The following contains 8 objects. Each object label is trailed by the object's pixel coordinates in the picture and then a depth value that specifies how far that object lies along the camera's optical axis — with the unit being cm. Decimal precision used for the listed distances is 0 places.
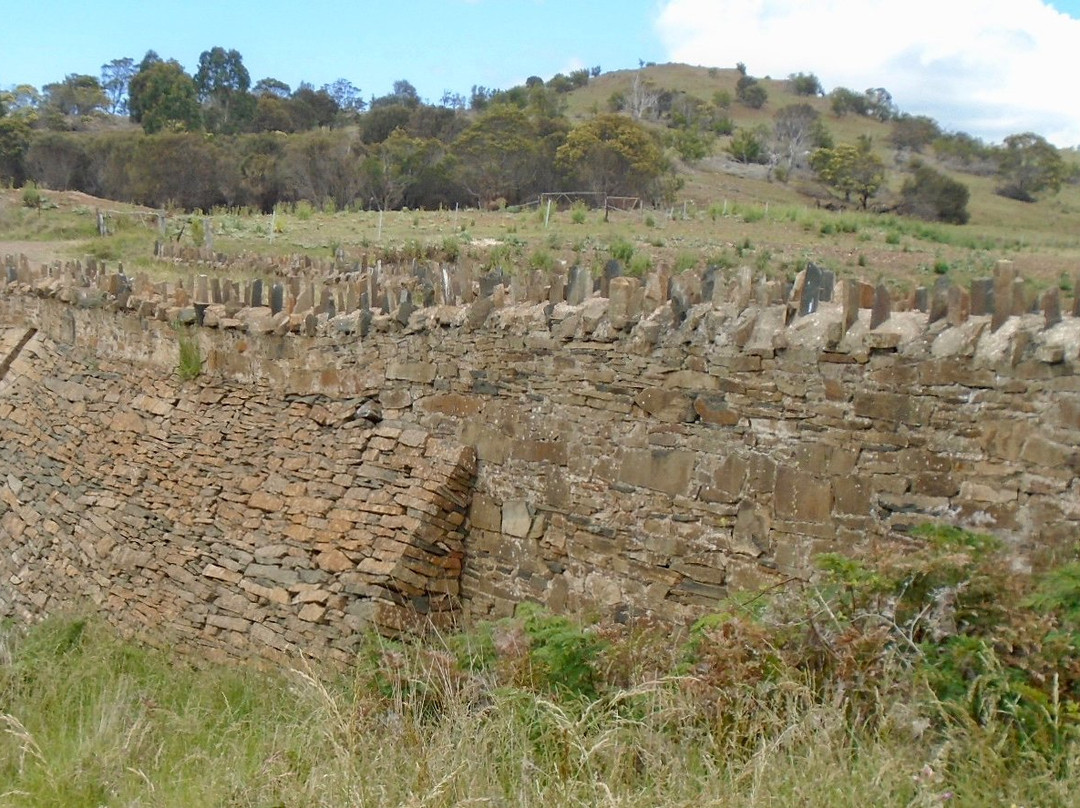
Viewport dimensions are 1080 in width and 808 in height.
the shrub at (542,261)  1883
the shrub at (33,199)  3375
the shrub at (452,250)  2179
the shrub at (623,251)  1950
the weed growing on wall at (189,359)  924
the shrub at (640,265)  1646
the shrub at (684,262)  1801
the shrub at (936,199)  4131
